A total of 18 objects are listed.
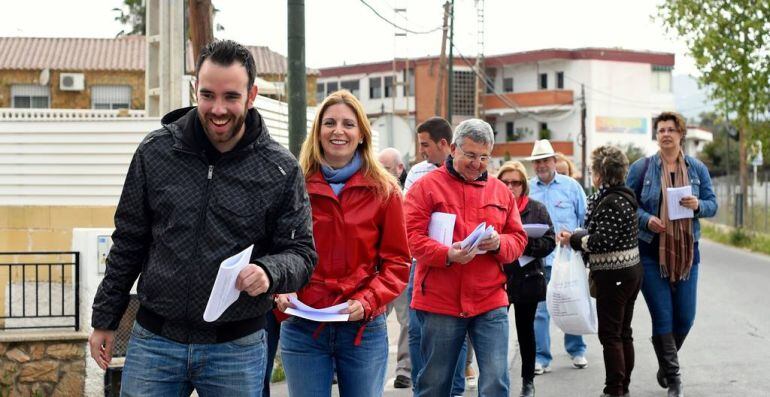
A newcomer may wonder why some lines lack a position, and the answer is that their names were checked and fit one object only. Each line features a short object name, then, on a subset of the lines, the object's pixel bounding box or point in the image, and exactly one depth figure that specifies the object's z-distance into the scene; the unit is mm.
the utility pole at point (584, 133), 59416
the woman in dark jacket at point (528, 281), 7836
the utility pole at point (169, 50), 12227
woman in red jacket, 5082
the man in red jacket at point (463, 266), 6203
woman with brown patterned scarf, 8102
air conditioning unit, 35094
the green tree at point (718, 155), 73188
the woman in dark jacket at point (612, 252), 7883
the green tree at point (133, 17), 51219
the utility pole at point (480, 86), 52934
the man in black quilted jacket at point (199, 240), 3877
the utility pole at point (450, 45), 31906
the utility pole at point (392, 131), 21562
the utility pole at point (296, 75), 9156
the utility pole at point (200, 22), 9781
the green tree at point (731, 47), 25656
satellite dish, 35225
